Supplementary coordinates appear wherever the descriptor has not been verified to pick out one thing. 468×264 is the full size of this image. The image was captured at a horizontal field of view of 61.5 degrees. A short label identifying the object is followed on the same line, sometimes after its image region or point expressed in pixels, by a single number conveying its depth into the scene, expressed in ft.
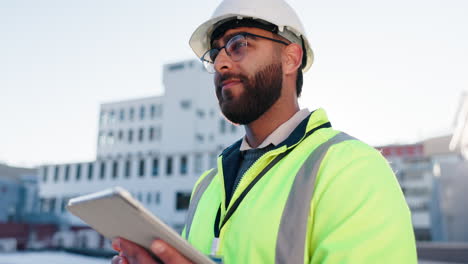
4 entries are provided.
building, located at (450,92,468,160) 71.87
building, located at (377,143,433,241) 155.63
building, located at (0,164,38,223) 141.28
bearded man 3.95
